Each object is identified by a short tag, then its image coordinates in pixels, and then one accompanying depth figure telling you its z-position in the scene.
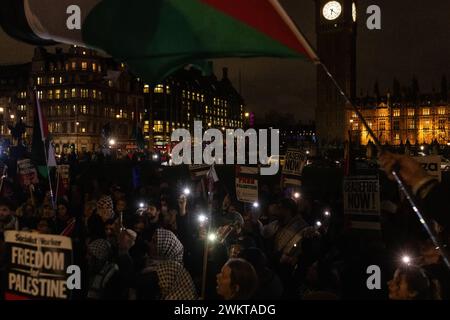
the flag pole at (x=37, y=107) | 8.98
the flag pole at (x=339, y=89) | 2.47
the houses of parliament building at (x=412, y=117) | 121.88
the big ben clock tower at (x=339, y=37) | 93.62
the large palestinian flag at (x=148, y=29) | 3.82
